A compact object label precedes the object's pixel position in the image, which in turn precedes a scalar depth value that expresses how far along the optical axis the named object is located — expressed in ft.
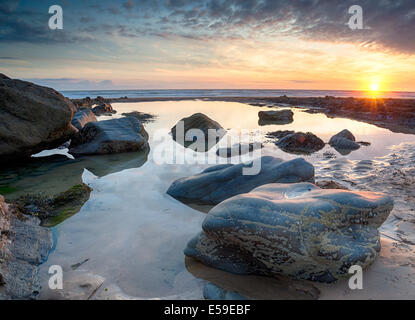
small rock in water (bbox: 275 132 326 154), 32.10
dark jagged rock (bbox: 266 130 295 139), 40.06
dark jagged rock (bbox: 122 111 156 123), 55.99
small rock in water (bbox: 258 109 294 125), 56.54
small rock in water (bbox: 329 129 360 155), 31.68
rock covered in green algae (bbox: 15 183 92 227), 15.08
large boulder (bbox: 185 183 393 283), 9.22
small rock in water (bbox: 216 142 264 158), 29.95
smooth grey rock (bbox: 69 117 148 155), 29.89
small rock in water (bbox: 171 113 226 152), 36.72
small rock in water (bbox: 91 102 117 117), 66.67
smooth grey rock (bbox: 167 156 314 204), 17.85
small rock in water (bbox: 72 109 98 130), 35.23
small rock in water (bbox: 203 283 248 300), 8.71
